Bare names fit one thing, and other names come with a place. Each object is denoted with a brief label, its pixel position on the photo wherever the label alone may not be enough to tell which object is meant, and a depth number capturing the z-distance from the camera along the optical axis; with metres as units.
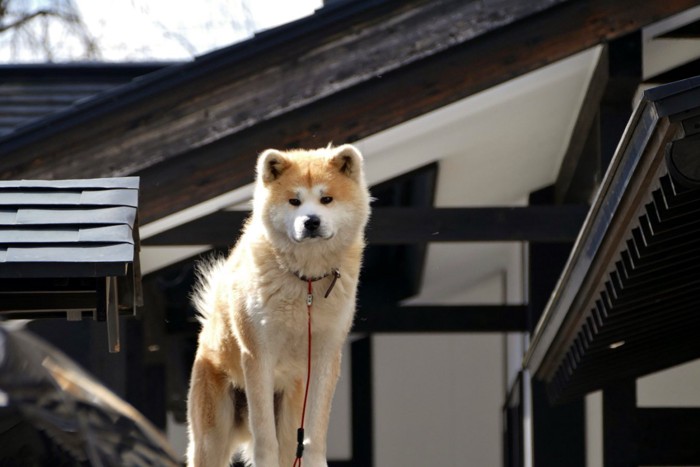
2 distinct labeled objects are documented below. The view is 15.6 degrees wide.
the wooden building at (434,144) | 13.48
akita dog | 9.44
